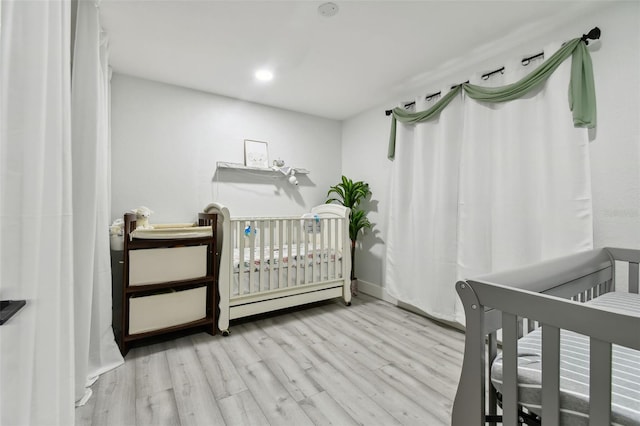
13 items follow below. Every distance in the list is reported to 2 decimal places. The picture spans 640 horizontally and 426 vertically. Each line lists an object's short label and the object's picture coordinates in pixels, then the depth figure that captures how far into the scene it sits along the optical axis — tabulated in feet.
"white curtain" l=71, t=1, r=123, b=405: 4.81
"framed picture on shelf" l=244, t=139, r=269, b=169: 10.54
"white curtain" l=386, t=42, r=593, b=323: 5.93
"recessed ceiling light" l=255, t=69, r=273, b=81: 8.27
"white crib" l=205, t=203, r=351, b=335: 7.73
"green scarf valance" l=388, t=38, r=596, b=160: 5.65
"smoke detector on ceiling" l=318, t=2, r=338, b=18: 5.55
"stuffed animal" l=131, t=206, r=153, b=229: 7.51
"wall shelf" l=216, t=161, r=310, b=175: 9.83
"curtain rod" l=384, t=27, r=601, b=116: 5.59
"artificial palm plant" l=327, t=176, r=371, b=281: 11.09
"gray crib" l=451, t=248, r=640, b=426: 2.21
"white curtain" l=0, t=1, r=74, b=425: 2.38
